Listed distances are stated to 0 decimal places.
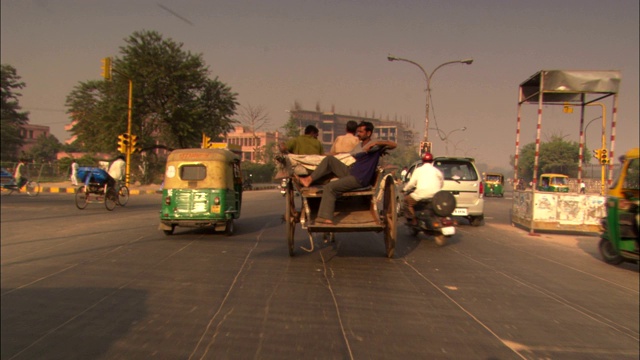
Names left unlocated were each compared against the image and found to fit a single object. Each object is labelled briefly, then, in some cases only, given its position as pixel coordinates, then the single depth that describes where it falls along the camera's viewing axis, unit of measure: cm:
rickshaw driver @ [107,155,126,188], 1588
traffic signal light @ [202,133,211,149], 2720
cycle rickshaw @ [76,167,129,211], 1548
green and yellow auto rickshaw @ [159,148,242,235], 992
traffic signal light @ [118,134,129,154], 2466
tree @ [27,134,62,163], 8432
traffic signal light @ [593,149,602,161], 2353
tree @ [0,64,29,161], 5016
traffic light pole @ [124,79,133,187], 2510
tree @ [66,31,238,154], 3319
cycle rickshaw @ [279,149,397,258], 679
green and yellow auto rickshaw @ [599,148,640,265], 721
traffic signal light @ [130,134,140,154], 2523
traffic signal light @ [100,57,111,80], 2014
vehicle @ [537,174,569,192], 3266
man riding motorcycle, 854
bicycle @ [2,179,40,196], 2170
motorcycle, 783
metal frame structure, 1207
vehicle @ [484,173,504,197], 3772
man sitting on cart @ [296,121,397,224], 666
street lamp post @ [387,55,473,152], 2721
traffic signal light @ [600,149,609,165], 2017
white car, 1252
